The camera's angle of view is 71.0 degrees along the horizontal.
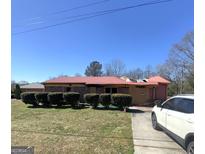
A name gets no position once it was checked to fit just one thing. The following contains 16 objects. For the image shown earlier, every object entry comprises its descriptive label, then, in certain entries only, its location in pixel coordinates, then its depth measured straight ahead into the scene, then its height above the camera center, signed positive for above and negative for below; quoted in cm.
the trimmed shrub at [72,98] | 1287 -201
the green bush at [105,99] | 1209 -198
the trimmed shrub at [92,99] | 1230 -203
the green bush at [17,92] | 2435 -280
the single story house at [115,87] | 1698 -140
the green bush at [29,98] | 1331 -208
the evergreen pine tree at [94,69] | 4847 +223
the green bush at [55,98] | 1287 -203
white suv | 353 -129
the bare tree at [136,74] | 4288 +44
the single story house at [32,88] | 2917 -263
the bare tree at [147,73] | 4209 +72
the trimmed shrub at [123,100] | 1145 -196
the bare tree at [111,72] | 4398 +107
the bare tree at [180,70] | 2788 +133
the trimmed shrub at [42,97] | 1305 -195
